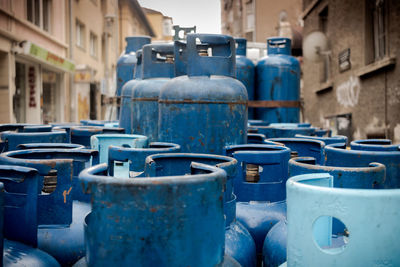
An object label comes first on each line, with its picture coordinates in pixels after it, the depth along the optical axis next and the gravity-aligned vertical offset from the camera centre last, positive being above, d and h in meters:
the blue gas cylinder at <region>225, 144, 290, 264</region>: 2.31 -0.36
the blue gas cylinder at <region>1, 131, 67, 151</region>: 2.68 -0.04
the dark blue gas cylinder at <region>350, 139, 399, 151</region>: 2.53 -0.11
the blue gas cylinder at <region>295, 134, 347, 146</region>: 3.09 -0.08
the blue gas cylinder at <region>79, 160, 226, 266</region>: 1.24 -0.28
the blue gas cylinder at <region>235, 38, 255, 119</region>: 6.14 +0.94
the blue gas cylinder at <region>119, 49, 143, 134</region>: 4.40 +0.29
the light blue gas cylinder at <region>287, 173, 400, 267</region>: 1.28 -0.29
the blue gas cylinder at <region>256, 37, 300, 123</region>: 6.26 +0.66
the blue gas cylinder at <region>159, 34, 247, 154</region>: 2.92 +0.18
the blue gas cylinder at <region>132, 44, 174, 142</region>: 3.75 +0.39
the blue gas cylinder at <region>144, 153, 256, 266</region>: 1.92 -0.35
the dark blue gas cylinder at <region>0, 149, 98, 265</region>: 1.76 -0.38
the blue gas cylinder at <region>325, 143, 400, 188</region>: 2.11 -0.16
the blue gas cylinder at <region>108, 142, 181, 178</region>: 2.16 -0.13
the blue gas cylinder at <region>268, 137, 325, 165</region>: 2.90 -0.12
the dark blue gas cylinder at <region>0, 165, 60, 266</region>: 1.56 -0.33
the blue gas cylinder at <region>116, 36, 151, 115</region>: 6.36 +1.07
